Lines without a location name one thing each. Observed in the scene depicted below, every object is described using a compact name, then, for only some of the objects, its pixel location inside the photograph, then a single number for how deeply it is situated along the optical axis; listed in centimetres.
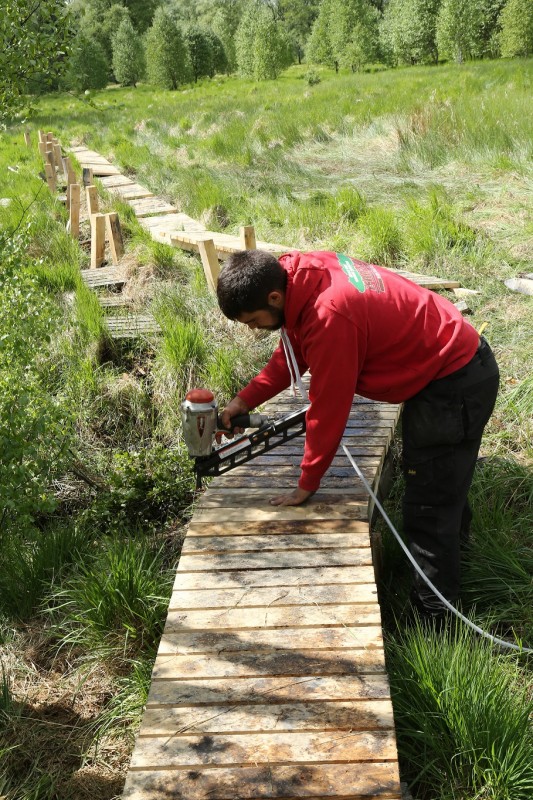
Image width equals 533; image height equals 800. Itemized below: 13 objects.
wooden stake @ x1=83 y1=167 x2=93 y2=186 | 1149
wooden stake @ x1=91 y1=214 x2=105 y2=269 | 825
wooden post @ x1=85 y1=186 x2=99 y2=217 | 895
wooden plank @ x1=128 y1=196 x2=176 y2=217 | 983
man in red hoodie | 274
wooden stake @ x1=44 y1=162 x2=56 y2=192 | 1232
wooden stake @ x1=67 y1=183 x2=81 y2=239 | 921
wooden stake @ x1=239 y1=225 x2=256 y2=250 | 634
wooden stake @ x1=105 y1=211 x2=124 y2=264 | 820
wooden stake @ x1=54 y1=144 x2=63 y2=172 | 1496
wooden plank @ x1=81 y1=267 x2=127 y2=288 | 756
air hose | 276
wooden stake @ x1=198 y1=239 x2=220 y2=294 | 646
